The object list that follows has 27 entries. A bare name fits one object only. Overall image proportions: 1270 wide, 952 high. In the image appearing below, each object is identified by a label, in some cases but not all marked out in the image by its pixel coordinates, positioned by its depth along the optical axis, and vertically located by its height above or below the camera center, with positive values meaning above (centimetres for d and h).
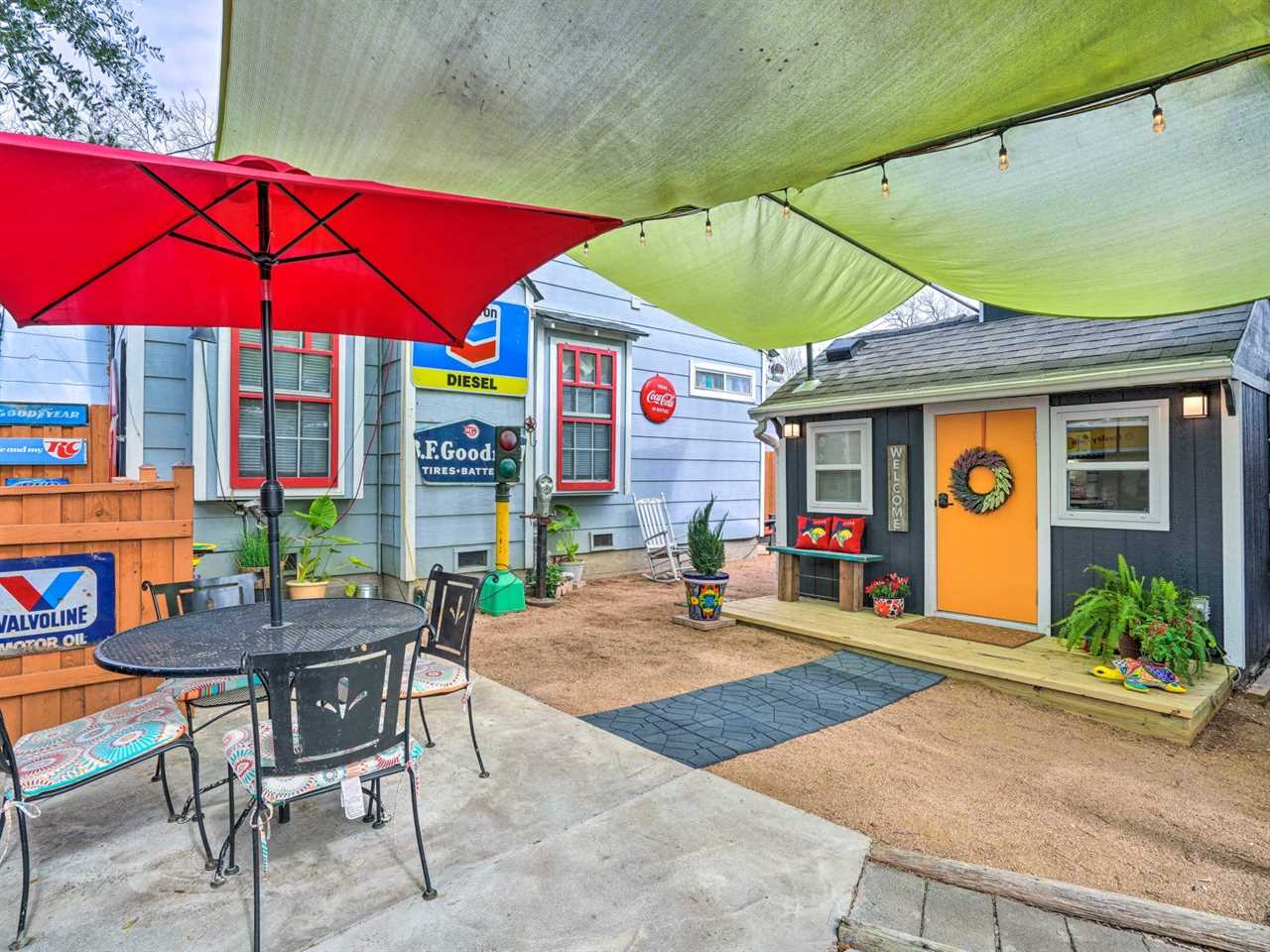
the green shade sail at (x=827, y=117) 149 +105
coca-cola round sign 855 +110
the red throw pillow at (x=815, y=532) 611 -50
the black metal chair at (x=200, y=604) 263 -56
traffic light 605 +27
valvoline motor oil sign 264 -51
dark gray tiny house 411 +17
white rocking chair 815 -81
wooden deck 344 -121
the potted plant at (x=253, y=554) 526 -60
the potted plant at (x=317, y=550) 528 -62
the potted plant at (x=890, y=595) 551 -101
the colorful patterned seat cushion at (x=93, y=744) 182 -82
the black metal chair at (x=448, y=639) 270 -72
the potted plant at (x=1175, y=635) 374 -93
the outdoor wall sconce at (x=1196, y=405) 411 +47
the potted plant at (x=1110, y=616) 395 -87
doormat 466 -118
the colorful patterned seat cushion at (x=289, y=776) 179 -85
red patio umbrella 176 +84
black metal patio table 187 -53
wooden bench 577 -88
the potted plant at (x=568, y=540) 736 -71
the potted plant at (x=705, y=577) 557 -85
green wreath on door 499 -2
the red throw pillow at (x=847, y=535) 584 -52
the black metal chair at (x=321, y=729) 172 -71
